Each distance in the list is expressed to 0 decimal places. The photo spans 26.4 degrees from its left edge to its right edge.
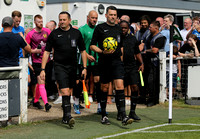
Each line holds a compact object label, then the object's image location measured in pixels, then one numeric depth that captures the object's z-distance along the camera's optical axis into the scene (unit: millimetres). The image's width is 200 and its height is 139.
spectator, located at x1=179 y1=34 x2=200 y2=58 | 12539
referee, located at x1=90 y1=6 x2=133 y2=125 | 8500
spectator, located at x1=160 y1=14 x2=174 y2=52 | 12525
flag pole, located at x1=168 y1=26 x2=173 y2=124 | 8133
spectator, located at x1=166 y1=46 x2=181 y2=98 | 12391
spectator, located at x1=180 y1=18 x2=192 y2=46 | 14473
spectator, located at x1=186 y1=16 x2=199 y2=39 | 13406
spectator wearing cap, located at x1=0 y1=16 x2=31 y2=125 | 8523
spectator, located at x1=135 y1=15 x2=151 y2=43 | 11847
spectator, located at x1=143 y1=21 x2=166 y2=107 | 11156
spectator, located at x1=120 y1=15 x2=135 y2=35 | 11938
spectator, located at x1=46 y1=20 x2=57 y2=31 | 12463
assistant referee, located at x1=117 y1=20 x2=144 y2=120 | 9004
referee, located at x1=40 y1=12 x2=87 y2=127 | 8344
